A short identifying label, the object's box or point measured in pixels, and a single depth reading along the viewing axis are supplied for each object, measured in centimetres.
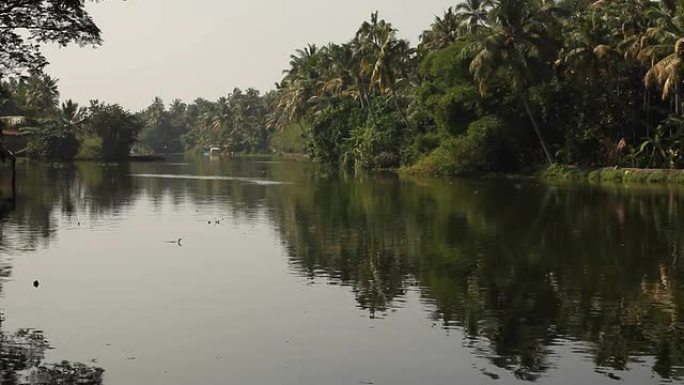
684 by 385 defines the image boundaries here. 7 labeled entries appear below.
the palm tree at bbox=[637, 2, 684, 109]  4766
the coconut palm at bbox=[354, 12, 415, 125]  6919
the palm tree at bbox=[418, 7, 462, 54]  7543
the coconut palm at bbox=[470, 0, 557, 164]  5722
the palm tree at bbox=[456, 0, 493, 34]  6688
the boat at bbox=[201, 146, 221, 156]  16250
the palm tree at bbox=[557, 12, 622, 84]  5475
